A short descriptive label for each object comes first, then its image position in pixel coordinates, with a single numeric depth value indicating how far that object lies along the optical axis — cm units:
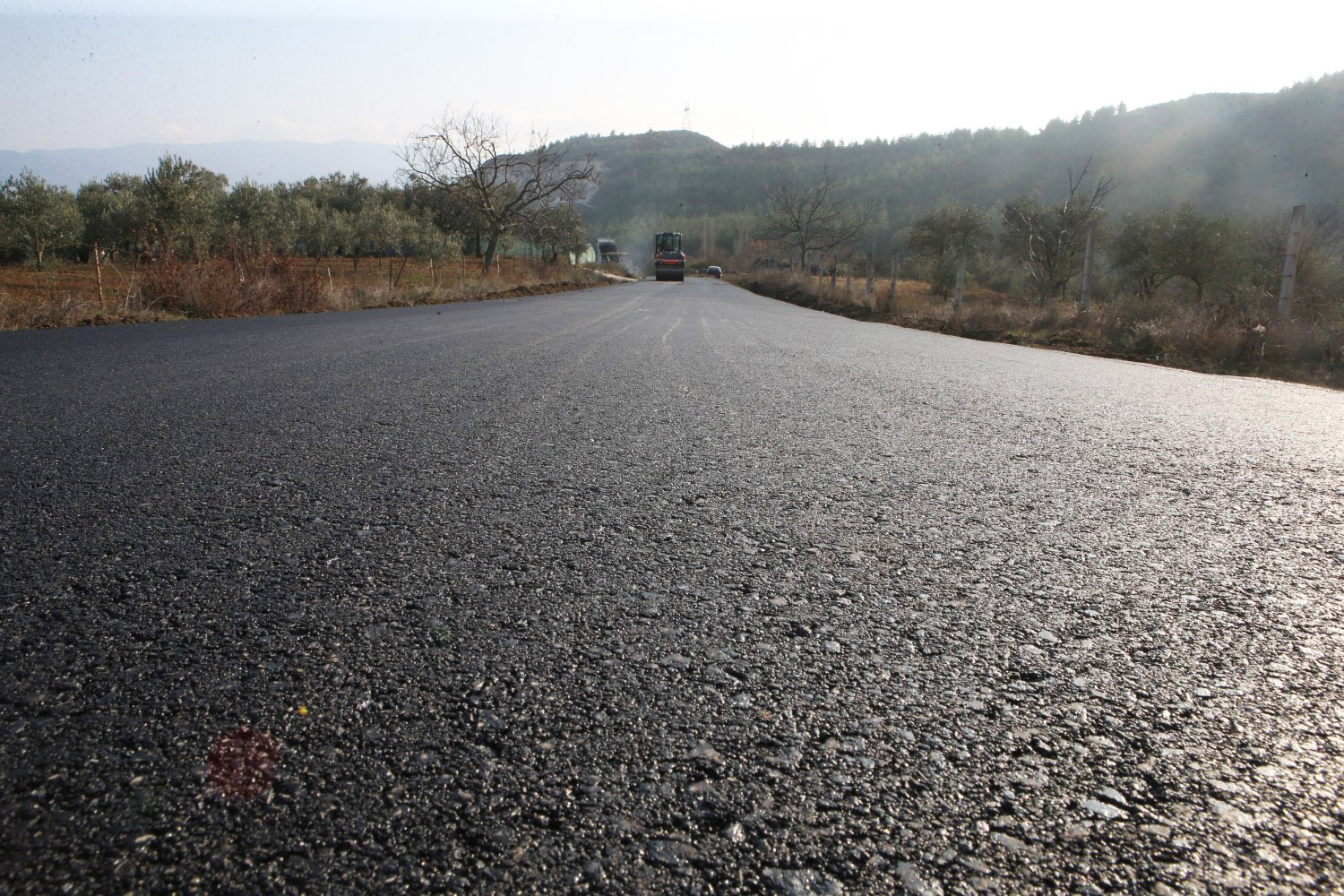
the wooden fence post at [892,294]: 2043
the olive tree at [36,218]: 3812
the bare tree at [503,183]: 3247
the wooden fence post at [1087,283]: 1363
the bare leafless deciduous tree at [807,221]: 3950
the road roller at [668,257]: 5559
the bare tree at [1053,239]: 2811
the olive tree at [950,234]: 5162
